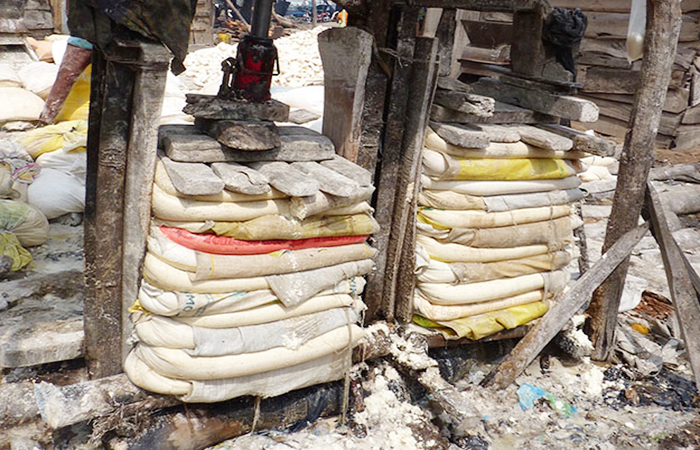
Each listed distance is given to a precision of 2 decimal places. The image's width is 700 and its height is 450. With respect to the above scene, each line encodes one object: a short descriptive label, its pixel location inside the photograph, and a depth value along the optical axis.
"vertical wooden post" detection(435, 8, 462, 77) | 3.71
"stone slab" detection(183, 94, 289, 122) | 2.64
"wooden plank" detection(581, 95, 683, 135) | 9.51
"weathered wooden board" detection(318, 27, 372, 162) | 2.91
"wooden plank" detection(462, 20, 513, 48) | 8.07
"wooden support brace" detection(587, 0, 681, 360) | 3.40
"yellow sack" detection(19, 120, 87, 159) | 5.56
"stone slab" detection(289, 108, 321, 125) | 4.36
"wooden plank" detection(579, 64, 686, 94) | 9.19
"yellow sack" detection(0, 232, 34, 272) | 4.02
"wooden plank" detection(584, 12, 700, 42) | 8.93
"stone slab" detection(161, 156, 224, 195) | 2.40
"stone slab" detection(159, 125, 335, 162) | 2.58
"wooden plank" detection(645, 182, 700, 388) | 3.62
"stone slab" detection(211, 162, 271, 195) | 2.50
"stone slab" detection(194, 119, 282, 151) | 2.59
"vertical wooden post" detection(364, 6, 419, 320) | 3.09
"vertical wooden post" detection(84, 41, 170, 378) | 2.44
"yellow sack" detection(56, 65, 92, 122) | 6.34
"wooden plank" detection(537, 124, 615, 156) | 3.47
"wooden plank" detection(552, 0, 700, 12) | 8.88
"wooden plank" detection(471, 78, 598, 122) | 3.49
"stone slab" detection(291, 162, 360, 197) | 2.67
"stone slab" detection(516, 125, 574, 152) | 3.45
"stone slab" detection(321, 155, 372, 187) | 2.85
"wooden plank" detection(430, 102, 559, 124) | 3.37
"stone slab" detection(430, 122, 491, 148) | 3.20
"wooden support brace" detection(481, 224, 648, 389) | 3.53
